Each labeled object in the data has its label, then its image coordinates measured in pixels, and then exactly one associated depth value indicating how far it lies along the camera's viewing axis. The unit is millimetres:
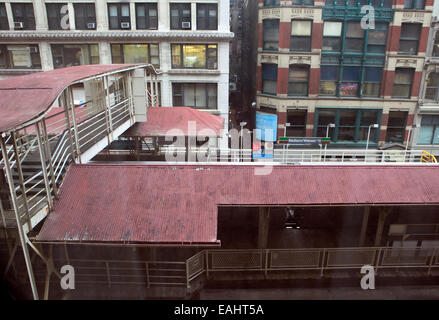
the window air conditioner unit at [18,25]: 27728
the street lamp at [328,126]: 27841
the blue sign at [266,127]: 29031
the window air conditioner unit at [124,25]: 27445
